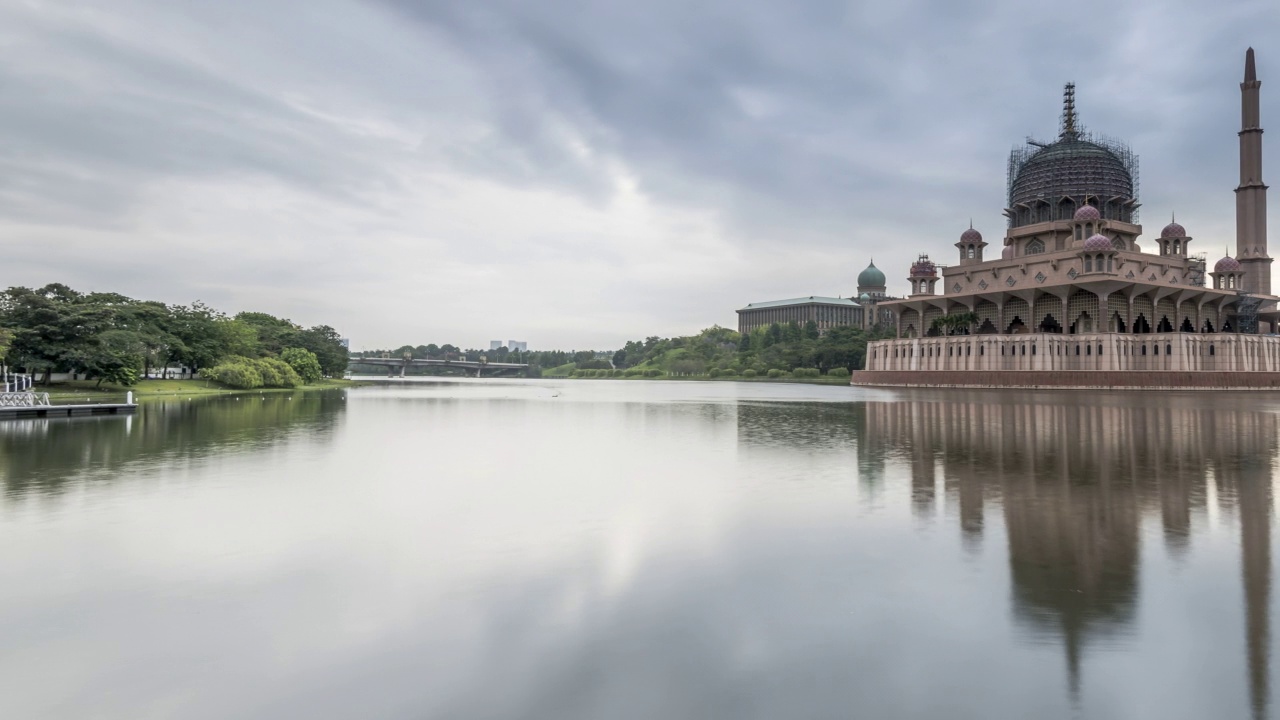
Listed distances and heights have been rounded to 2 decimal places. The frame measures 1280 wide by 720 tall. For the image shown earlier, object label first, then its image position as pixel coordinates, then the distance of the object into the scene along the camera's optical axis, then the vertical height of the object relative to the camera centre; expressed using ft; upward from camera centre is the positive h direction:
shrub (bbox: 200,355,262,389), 231.91 +0.68
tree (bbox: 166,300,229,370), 233.14 +12.58
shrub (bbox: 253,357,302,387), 256.52 +0.96
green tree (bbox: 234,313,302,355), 318.24 +18.82
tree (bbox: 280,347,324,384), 297.53 +5.46
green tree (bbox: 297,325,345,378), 351.87 +12.86
